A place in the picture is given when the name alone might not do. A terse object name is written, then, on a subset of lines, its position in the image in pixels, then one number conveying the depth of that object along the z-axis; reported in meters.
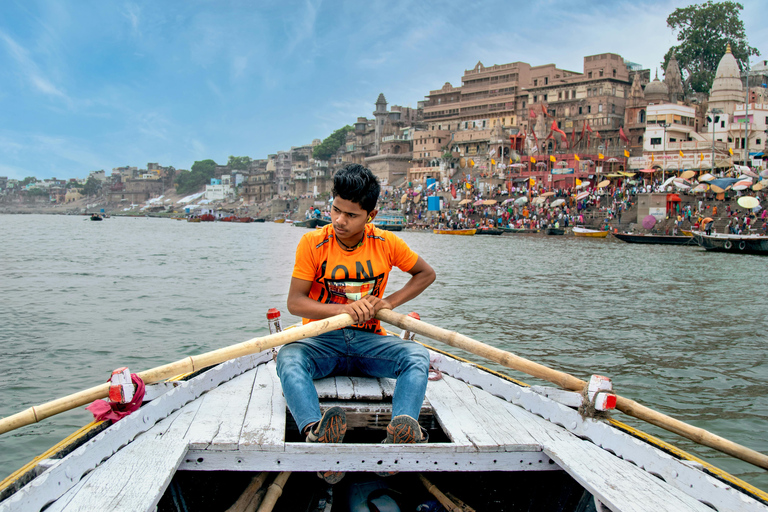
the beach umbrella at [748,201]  29.75
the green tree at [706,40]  62.41
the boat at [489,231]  46.22
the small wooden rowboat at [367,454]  2.29
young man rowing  3.10
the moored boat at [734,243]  26.33
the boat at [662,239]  32.88
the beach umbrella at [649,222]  36.81
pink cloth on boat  2.81
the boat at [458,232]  46.49
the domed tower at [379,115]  92.12
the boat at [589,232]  38.17
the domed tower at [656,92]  56.53
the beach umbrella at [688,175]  36.72
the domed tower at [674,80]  58.97
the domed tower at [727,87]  53.66
